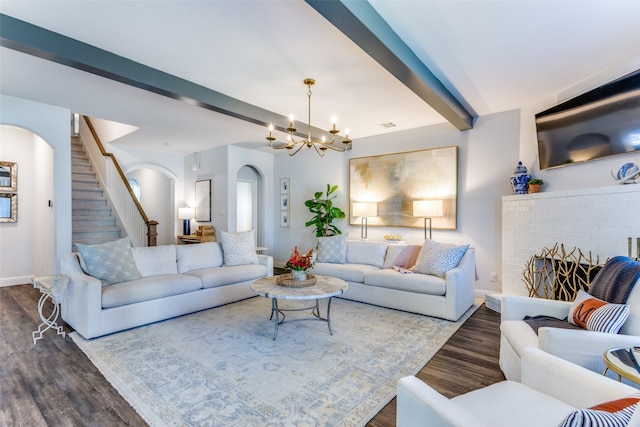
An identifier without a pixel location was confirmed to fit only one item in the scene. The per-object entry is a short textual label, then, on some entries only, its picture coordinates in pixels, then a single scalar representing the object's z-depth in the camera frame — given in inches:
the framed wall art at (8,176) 203.6
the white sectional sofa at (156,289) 115.6
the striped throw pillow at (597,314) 66.8
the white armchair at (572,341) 62.6
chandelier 121.8
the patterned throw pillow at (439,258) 148.0
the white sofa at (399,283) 138.0
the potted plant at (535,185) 146.2
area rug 73.3
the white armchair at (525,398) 40.9
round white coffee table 111.0
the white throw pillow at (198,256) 161.0
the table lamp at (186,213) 275.7
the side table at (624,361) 50.1
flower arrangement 126.6
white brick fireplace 109.3
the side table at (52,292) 116.4
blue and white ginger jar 151.3
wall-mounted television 109.7
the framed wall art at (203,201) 263.9
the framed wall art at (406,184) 185.0
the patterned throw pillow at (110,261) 123.7
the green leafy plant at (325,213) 230.7
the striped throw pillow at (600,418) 26.4
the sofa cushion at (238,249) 176.2
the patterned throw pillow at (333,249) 190.9
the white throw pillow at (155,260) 145.0
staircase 213.9
